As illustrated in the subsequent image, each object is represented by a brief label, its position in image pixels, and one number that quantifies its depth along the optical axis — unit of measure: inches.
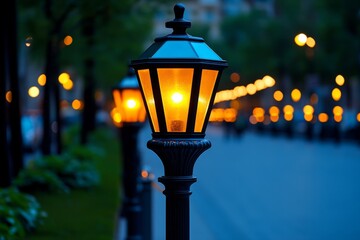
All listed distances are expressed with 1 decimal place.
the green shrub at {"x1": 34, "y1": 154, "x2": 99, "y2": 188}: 677.3
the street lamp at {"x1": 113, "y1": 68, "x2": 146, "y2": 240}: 481.4
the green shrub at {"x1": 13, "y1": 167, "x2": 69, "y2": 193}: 604.4
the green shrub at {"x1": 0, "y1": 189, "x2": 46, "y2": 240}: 366.3
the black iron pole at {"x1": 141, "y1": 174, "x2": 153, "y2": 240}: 430.0
